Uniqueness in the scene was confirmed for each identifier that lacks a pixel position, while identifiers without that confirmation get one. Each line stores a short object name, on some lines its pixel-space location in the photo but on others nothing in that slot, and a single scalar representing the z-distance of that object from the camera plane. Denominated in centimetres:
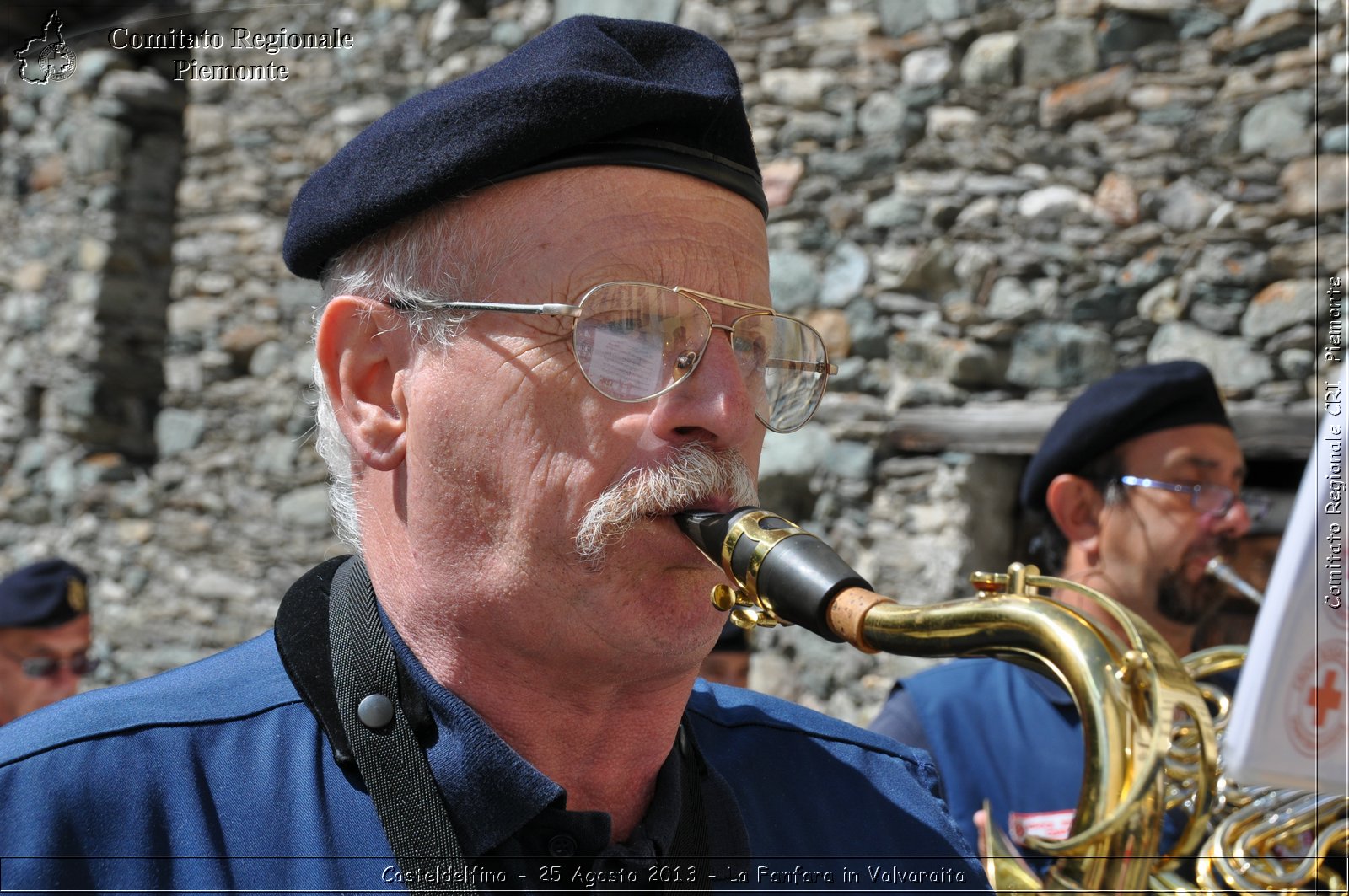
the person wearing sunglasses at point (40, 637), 409
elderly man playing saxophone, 139
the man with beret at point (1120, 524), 283
